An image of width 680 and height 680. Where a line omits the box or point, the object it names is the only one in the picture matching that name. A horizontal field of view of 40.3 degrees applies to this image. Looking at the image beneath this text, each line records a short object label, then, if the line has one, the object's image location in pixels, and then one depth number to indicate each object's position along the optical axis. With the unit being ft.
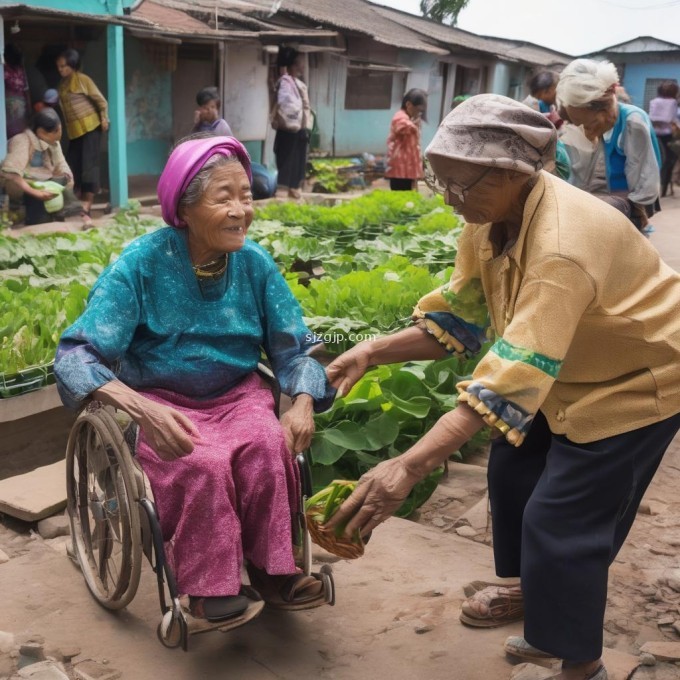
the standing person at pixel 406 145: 35.60
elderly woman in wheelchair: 8.24
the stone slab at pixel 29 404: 13.03
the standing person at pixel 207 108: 32.60
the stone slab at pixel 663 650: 8.64
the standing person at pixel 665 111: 49.73
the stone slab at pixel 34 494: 11.60
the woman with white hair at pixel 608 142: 13.33
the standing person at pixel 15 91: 32.32
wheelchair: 8.09
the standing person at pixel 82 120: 33.99
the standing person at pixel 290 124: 41.88
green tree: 116.16
